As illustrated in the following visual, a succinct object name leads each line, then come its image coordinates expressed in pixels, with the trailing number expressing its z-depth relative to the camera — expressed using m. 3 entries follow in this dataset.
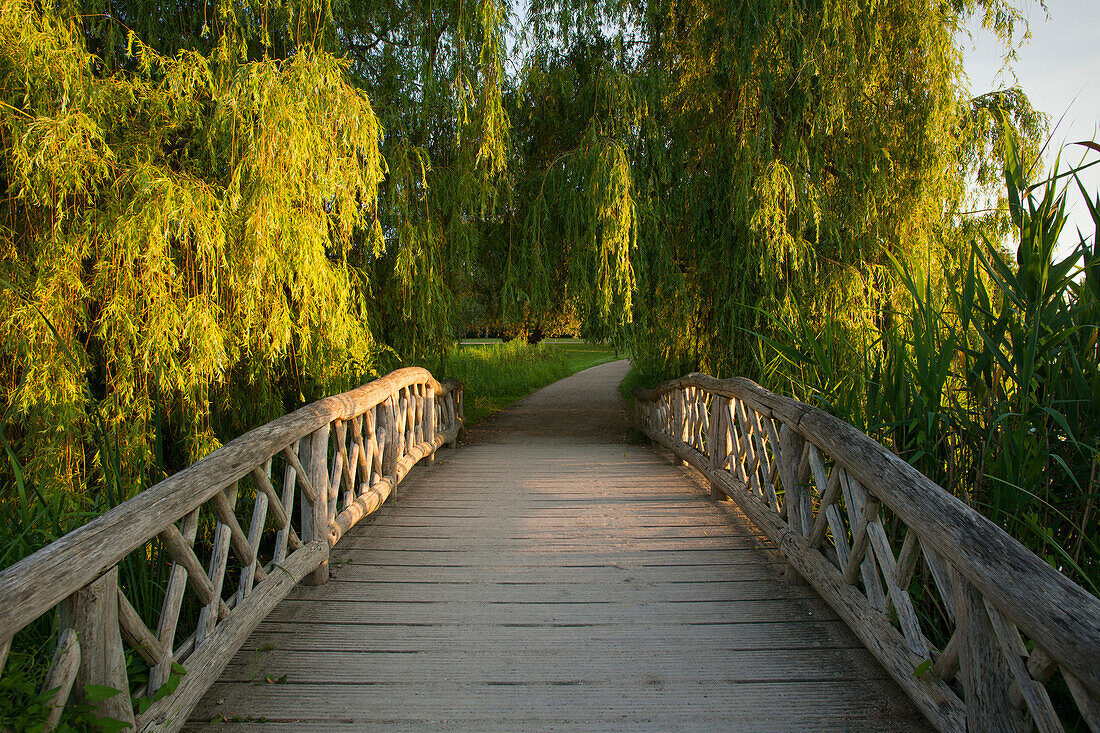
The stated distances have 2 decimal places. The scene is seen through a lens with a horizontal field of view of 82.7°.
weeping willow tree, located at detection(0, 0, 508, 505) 3.89
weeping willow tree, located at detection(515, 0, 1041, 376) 6.22
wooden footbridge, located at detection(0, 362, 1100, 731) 1.71
